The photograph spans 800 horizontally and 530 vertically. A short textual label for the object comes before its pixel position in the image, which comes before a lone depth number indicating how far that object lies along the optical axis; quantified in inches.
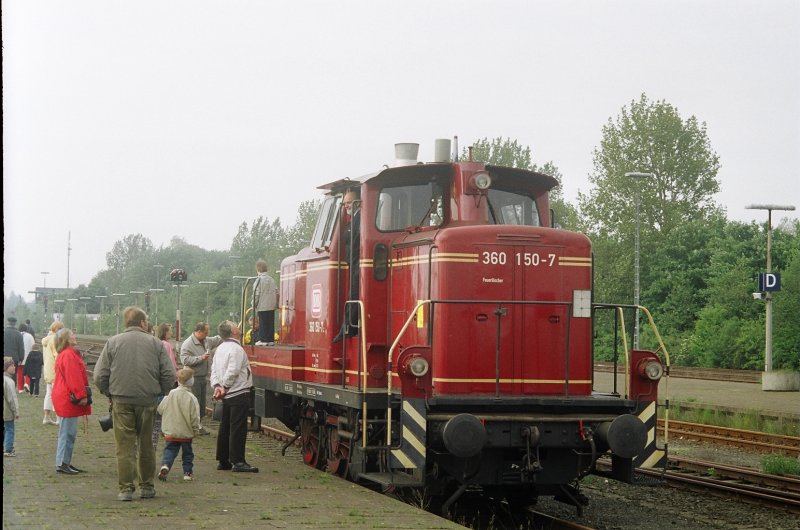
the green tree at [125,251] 6540.4
